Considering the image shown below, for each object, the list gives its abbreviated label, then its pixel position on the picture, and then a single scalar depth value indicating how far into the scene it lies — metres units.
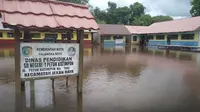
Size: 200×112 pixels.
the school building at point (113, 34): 28.34
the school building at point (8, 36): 22.09
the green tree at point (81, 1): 37.12
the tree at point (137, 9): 40.62
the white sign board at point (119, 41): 29.15
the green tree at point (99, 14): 41.65
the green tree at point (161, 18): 38.56
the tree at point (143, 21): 37.21
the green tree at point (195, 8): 29.77
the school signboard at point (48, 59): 3.72
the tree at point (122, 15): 40.58
